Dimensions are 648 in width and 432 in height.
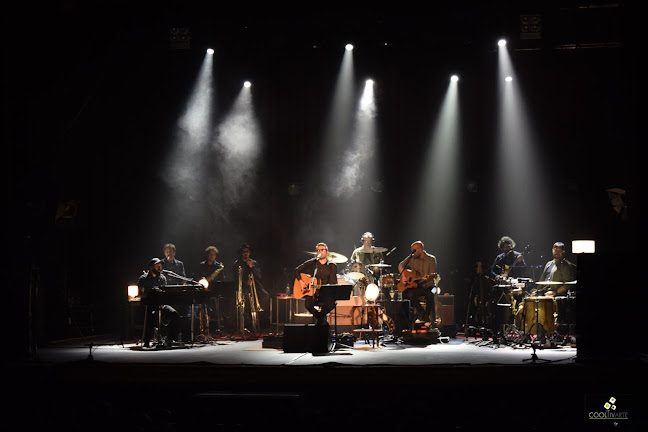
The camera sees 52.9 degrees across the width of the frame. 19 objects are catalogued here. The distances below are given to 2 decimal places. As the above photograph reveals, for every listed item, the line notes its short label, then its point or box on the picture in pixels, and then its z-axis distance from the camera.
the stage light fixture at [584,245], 9.67
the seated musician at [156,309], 10.48
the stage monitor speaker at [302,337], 9.41
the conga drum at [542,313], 10.15
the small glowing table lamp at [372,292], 11.03
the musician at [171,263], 12.04
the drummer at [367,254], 12.72
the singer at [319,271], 10.59
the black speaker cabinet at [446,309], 12.93
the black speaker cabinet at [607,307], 7.63
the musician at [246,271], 12.72
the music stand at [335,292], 9.74
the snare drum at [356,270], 12.16
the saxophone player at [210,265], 12.80
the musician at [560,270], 10.63
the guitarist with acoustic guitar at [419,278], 11.43
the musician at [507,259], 11.69
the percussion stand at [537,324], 10.07
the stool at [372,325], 10.48
